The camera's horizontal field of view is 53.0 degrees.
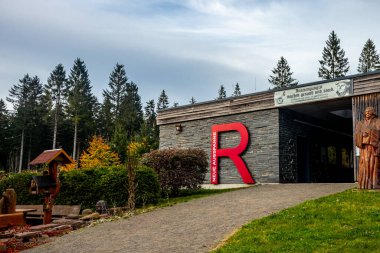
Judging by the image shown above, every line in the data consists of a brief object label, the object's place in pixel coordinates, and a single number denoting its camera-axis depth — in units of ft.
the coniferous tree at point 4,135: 168.45
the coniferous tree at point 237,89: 227.32
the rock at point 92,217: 35.24
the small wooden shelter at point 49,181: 33.87
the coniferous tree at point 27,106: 165.99
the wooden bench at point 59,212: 39.09
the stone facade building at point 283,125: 50.57
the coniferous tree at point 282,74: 179.42
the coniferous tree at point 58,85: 173.27
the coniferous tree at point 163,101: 221.87
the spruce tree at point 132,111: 179.93
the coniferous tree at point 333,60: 158.95
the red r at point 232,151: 57.26
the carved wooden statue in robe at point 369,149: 34.65
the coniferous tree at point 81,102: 165.37
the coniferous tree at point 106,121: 181.66
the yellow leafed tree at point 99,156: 115.03
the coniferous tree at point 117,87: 195.62
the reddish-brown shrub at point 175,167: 48.85
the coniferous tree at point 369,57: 159.01
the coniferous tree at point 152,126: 133.56
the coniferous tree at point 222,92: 231.50
